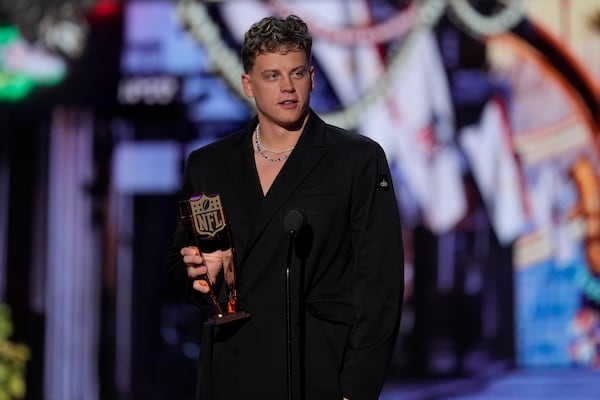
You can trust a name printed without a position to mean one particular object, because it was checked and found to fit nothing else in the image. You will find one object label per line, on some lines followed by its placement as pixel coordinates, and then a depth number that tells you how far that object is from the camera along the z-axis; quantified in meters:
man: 15.36
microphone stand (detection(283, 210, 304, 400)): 15.28
